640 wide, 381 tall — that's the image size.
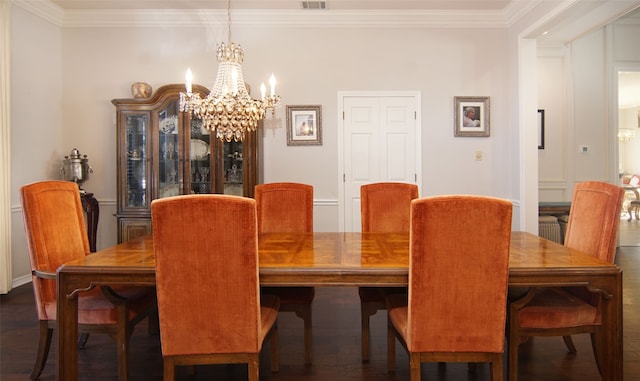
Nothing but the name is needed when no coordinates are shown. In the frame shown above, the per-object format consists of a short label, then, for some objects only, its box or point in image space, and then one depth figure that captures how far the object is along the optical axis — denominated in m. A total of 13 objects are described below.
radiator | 4.39
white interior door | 4.18
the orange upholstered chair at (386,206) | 2.54
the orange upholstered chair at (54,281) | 1.74
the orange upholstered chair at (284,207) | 2.58
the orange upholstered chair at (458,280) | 1.35
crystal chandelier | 2.62
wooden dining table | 1.51
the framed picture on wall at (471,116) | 4.17
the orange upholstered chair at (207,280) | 1.36
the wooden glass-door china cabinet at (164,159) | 3.78
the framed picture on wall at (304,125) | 4.15
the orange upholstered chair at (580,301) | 1.66
